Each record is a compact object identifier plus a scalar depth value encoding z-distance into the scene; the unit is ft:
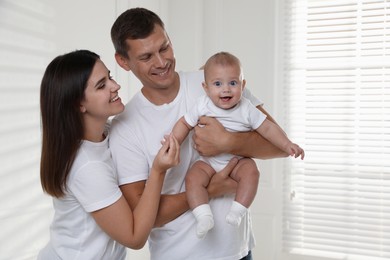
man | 5.09
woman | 4.71
